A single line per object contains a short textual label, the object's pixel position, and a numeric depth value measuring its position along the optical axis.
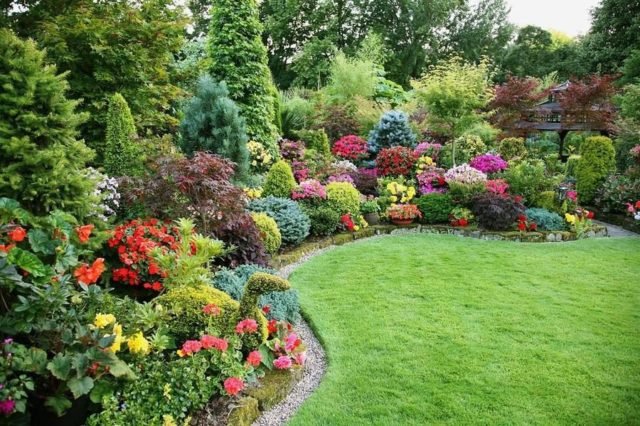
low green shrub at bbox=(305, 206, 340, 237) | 7.78
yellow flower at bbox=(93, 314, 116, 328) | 2.93
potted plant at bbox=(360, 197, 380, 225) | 8.88
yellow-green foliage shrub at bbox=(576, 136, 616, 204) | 10.69
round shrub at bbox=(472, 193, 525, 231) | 8.35
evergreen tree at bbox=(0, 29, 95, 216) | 3.49
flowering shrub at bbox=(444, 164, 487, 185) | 9.20
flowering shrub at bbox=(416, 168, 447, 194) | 9.87
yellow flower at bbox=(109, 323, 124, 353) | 2.81
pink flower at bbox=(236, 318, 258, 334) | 3.54
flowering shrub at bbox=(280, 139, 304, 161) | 10.72
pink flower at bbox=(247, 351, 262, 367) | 3.44
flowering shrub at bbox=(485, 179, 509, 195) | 8.95
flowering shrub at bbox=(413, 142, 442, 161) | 11.91
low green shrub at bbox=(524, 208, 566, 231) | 8.62
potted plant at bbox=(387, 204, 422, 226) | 8.81
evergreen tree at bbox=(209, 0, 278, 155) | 9.41
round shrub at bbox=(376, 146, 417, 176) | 10.65
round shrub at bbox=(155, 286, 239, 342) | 3.57
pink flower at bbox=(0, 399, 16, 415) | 2.34
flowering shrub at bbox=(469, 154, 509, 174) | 10.34
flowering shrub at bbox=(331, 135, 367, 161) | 12.18
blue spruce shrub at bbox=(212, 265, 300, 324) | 4.49
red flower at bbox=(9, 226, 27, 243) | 2.77
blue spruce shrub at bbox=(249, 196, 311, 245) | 7.05
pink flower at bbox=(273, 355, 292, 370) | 3.69
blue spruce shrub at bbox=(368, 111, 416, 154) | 12.24
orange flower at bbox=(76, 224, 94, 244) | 3.25
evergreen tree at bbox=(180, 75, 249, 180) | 7.48
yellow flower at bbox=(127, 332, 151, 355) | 2.97
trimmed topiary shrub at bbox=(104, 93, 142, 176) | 5.99
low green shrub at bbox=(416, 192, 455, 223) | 8.92
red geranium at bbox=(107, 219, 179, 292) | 4.19
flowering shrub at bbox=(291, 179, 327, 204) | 8.06
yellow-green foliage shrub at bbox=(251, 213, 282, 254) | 6.44
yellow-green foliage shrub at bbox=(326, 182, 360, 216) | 8.28
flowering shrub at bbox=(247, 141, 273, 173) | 9.55
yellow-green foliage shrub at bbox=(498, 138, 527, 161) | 13.05
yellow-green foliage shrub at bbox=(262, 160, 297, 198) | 8.09
